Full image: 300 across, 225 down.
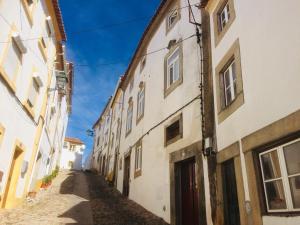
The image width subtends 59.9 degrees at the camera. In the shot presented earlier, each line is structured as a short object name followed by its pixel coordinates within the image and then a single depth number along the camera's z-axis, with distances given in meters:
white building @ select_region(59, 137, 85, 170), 43.03
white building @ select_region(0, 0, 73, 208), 7.53
